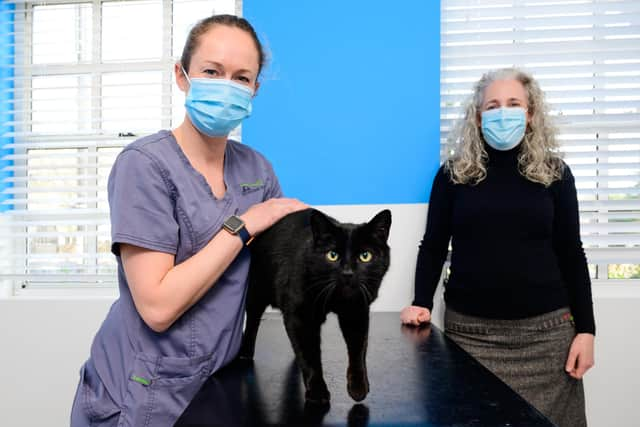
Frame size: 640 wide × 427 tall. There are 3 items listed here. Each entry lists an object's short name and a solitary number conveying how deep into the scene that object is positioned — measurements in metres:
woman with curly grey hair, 1.61
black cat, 0.83
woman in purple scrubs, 0.94
